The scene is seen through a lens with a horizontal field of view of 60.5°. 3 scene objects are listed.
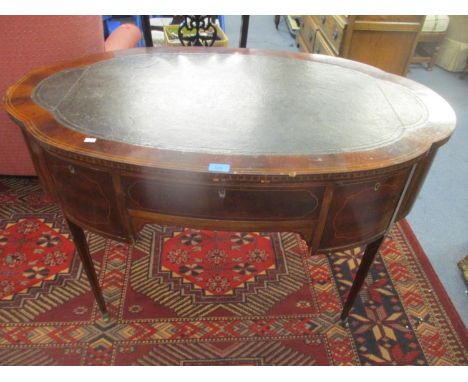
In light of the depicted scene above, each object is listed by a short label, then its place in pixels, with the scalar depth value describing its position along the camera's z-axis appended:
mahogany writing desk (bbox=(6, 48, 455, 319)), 1.04
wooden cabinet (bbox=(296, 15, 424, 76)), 3.15
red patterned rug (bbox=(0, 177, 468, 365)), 1.63
